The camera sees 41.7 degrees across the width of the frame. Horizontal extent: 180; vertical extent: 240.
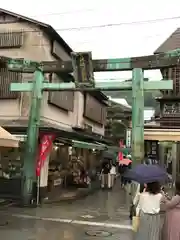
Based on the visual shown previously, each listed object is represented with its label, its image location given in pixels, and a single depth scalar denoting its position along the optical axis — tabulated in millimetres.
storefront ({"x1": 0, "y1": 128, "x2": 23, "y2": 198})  11430
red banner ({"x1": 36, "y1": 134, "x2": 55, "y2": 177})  10844
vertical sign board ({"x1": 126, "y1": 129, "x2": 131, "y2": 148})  16485
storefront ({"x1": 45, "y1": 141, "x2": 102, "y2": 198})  13241
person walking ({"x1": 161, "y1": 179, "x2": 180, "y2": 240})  4054
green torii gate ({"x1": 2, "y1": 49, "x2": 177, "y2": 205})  10081
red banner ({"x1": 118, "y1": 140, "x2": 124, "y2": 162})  16877
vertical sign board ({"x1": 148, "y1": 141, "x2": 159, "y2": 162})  18633
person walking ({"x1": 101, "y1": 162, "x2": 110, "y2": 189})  17577
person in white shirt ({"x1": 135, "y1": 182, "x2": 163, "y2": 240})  4622
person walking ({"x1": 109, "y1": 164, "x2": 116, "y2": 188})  17805
